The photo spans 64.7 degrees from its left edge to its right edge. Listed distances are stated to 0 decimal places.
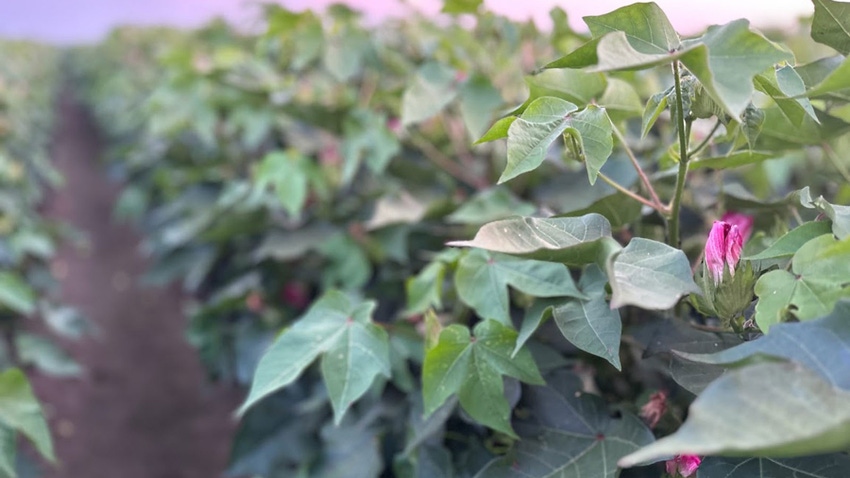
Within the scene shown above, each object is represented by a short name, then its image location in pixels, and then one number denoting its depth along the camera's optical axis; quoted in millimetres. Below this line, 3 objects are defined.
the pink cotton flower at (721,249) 592
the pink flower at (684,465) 583
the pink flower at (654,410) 693
